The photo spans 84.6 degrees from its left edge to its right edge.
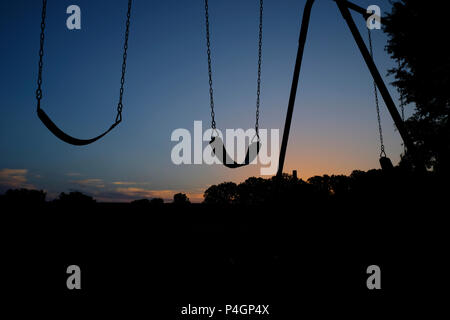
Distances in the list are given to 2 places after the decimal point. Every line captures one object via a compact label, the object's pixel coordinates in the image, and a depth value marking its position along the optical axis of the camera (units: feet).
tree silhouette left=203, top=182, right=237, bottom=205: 157.58
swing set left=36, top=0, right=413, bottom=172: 13.29
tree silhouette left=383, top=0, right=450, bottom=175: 33.37
